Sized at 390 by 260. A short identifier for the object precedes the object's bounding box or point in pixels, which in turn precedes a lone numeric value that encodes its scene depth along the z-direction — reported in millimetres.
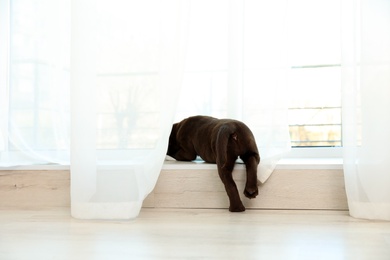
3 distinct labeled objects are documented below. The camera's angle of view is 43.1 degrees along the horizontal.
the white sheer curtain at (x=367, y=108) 1482
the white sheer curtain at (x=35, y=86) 1892
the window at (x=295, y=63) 1721
